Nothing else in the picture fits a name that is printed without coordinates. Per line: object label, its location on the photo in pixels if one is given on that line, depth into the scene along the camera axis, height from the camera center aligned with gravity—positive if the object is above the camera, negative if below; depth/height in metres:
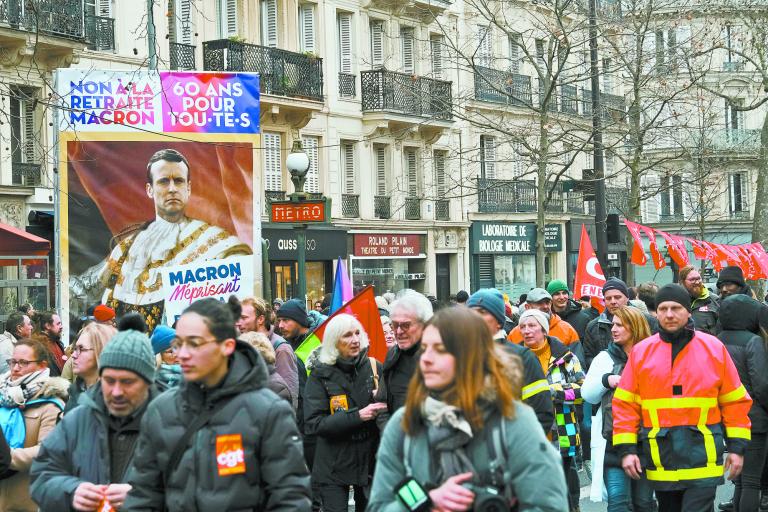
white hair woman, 8.35 -0.84
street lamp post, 17.89 +1.21
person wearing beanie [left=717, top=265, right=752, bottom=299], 12.38 -0.20
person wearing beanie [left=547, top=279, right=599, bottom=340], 14.74 -0.50
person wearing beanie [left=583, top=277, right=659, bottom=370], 11.83 -0.53
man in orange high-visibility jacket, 7.62 -0.85
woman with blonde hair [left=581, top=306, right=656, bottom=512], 8.95 -0.80
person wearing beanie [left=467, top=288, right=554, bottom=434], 7.53 -0.55
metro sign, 17.70 +0.75
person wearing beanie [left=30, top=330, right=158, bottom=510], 5.62 -0.65
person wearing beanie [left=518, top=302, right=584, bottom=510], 9.50 -0.81
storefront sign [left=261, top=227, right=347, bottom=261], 30.94 +0.61
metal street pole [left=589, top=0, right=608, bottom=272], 23.39 +1.98
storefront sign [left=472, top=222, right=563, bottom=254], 40.19 +0.81
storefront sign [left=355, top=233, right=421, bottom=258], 34.22 +0.59
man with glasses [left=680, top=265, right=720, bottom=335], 13.16 -0.40
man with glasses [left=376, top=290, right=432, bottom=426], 7.80 -0.47
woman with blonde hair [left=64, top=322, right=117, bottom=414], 6.84 -0.42
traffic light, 25.59 +0.67
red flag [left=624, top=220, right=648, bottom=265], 22.45 +0.19
